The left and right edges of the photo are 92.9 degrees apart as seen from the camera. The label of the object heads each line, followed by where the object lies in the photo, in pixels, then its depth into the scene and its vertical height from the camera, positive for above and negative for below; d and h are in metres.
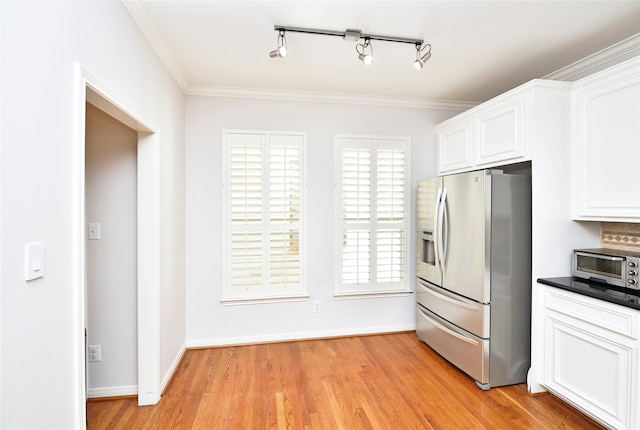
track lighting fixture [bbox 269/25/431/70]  2.07 +1.24
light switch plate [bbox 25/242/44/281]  0.99 -0.16
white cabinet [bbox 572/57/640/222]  1.94 +0.48
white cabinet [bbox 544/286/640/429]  1.74 -0.91
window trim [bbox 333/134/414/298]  3.31 -0.08
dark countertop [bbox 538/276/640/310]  1.78 -0.49
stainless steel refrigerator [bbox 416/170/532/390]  2.36 -0.48
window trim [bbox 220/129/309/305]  3.11 -0.13
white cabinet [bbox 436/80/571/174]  2.23 +0.73
